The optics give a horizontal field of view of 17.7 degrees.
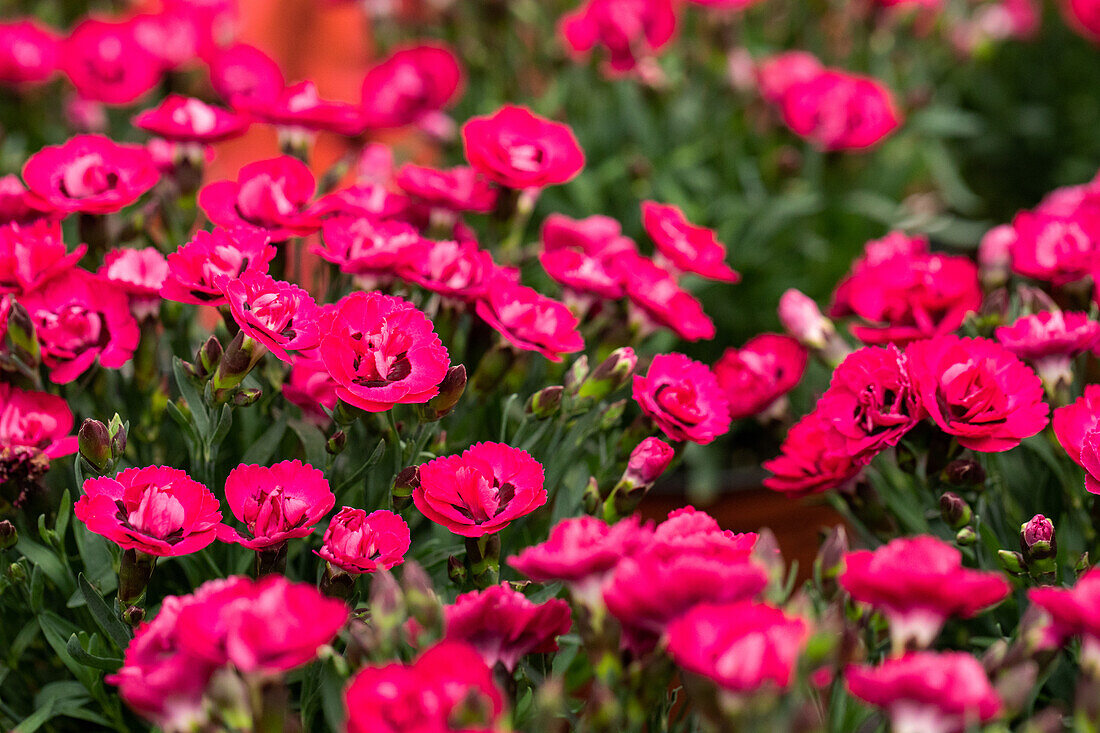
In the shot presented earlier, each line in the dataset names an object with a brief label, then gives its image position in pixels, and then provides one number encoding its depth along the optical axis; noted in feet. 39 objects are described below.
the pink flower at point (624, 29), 4.37
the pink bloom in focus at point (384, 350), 3.21
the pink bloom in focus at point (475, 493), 3.21
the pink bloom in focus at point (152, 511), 3.14
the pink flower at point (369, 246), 3.39
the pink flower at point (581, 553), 3.05
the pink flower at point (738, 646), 2.94
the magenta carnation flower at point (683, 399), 3.37
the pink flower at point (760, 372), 3.55
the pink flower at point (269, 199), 3.45
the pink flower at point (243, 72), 3.97
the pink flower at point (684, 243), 3.60
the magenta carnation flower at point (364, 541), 3.20
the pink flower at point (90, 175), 3.45
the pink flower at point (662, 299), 3.50
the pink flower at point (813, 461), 3.34
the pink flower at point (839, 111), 4.27
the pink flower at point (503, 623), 3.11
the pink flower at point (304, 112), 3.68
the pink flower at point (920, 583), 3.03
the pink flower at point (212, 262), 3.29
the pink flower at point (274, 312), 3.20
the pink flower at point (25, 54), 4.19
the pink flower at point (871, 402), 3.30
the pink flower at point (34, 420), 3.34
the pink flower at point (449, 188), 3.60
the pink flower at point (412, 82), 4.18
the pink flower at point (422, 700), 2.94
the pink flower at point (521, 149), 3.57
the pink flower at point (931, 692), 2.96
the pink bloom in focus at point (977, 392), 3.28
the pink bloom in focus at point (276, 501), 3.19
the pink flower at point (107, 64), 4.04
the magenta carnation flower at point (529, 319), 3.38
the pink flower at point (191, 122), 3.63
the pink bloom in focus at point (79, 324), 3.37
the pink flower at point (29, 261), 3.36
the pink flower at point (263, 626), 2.96
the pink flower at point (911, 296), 3.53
